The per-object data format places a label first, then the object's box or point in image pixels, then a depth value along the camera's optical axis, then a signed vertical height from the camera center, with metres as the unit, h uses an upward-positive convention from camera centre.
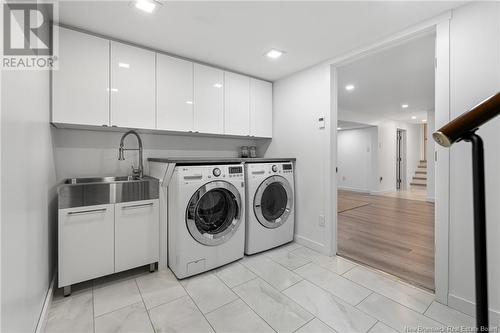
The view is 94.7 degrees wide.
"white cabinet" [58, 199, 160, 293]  1.77 -0.61
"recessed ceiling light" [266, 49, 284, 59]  2.38 +1.19
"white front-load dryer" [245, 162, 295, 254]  2.51 -0.46
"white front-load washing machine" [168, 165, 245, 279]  2.04 -0.49
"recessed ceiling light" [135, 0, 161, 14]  1.63 +1.17
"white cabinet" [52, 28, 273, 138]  1.93 +0.76
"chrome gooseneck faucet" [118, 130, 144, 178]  2.31 +0.13
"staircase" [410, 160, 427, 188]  7.82 -0.34
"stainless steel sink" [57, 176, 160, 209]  1.76 -0.21
